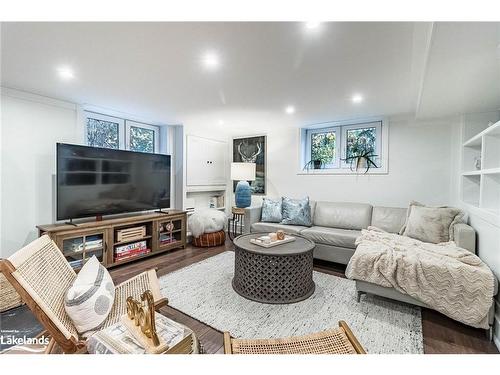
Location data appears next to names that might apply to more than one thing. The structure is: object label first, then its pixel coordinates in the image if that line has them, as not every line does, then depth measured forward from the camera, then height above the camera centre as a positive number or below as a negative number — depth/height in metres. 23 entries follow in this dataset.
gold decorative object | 1.05 -0.60
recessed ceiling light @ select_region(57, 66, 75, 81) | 2.20 +1.01
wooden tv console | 2.80 -0.75
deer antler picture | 5.06 +0.66
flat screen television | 2.87 -0.01
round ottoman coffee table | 2.26 -0.86
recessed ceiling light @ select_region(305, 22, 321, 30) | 1.51 +0.99
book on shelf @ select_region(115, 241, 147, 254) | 3.22 -0.91
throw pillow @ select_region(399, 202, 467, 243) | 2.61 -0.42
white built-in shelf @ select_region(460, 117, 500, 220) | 2.15 +0.11
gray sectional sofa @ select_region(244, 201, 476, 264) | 3.16 -0.61
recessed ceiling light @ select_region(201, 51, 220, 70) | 1.93 +1.02
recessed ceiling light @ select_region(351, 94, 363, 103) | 2.84 +1.04
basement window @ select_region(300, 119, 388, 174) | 3.91 +0.66
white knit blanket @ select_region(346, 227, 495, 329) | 1.75 -0.72
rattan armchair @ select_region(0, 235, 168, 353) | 1.15 -0.60
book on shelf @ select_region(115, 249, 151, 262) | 3.19 -1.00
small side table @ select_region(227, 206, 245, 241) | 4.84 -0.91
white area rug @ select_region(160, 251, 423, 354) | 1.80 -1.11
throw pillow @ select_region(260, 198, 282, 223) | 3.93 -0.46
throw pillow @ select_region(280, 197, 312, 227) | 3.74 -0.46
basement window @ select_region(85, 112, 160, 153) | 3.60 +0.77
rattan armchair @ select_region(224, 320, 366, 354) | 1.17 -0.80
